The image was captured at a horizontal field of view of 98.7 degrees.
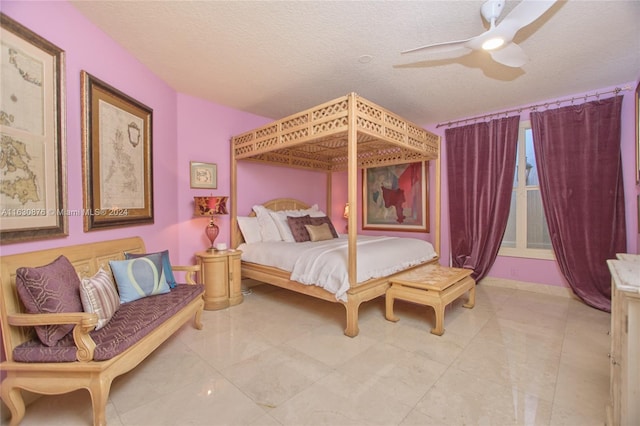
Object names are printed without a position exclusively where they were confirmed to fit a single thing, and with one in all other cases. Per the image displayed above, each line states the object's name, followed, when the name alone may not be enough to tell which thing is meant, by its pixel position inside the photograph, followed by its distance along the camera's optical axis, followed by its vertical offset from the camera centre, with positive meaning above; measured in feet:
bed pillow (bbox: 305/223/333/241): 12.96 -1.00
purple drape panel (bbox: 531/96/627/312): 10.30 +0.76
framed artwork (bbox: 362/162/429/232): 15.60 +0.78
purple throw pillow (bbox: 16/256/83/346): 4.87 -1.46
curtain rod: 10.39 +4.45
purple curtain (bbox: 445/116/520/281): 12.51 +1.08
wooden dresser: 3.71 -2.04
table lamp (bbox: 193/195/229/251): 10.69 +0.23
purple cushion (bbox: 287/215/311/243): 12.83 -0.76
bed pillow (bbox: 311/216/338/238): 13.91 -0.51
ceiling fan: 5.18 +3.79
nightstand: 10.41 -2.49
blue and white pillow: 6.85 -1.64
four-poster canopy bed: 8.35 +2.79
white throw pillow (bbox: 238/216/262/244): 12.70 -0.78
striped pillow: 5.47 -1.72
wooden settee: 4.67 -2.59
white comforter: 8.72 -1.70
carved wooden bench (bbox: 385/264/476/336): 8.35 -2.60
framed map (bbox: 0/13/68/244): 5.11 +1.60
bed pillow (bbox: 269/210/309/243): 13.00 -0.52
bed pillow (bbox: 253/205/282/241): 13.01 -0.61
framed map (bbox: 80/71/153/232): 7.00 +1.65
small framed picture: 11.66 +1.66
